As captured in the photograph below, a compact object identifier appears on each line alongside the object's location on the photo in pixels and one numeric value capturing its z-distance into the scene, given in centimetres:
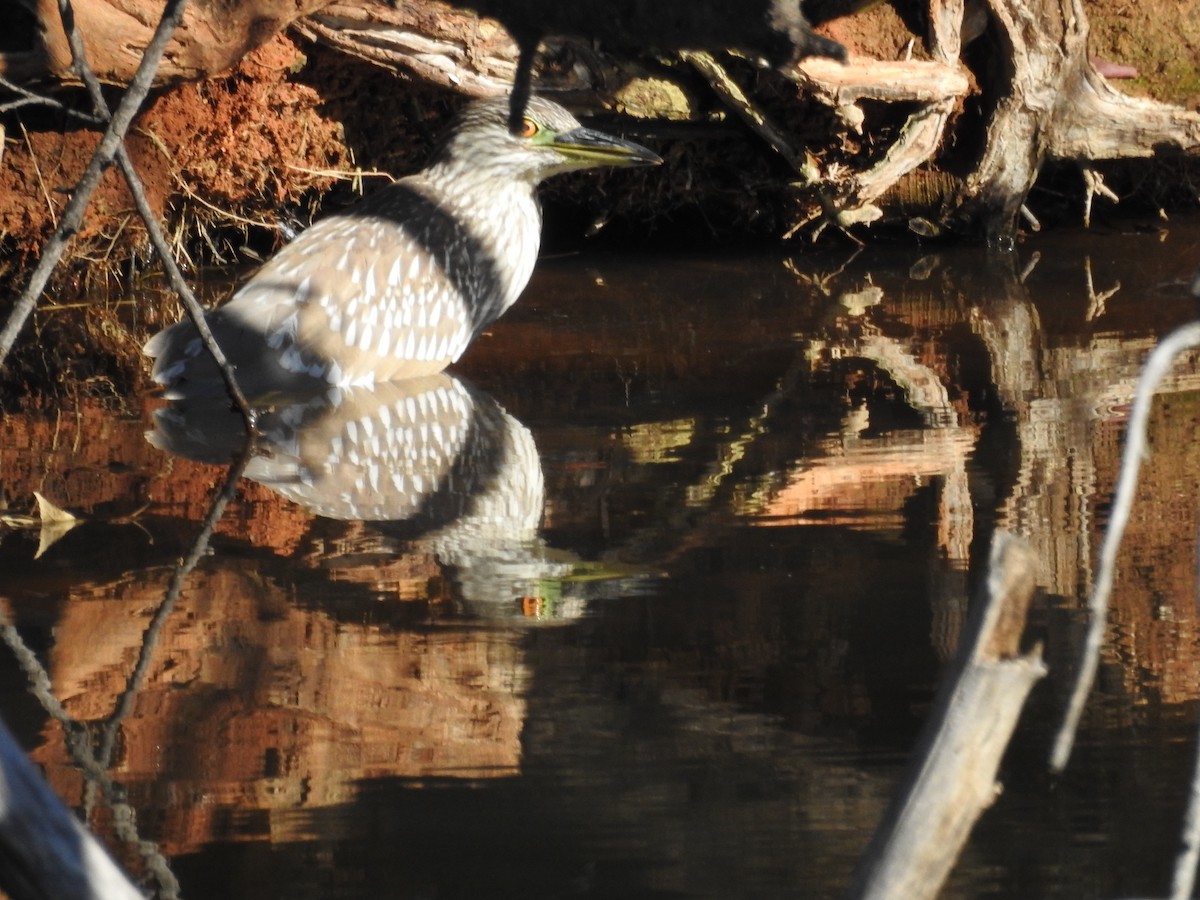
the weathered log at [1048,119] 1639
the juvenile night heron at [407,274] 1143
